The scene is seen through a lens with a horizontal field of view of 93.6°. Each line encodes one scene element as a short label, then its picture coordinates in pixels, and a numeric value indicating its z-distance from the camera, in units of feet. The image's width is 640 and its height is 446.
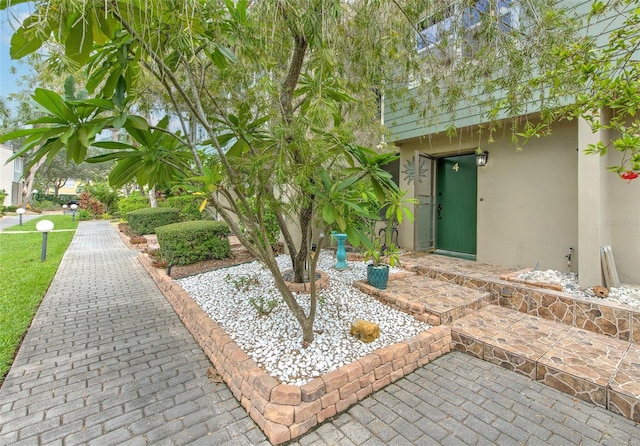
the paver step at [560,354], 8.57
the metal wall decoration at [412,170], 23.80
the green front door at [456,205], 24.12
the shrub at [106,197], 75.87
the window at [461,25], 11.39
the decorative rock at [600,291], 13.69
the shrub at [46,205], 95.43
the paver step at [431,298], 12.89
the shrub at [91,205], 70.84
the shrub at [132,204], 50.42
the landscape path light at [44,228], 23.65
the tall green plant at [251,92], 6.94
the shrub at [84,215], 67.26
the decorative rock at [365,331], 10.78
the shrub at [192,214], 37.73
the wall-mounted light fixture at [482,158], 21.62
